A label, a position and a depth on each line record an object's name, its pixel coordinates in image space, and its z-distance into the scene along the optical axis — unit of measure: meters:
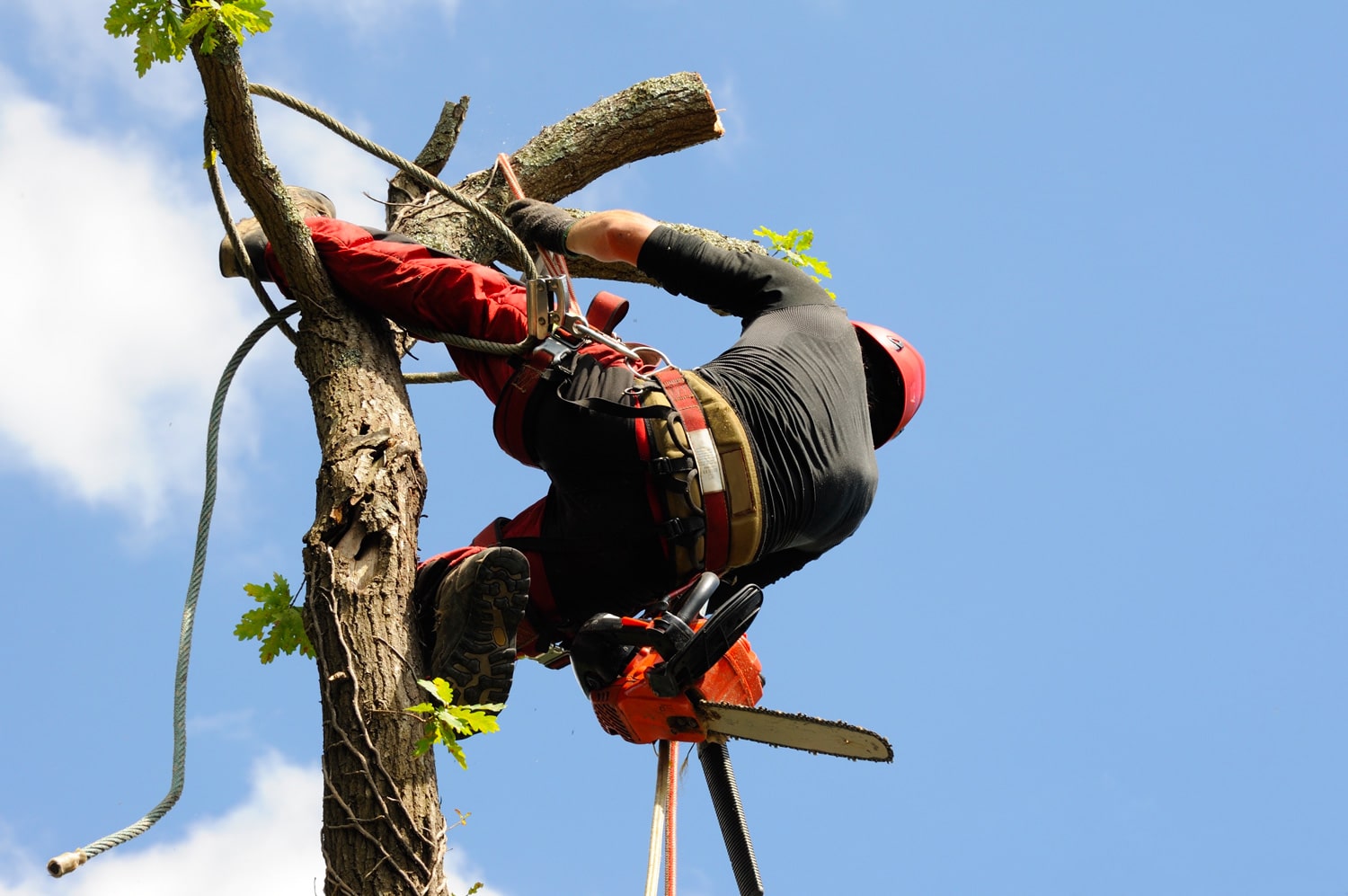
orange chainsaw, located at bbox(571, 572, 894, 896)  6.48
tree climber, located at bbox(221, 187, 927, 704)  6.85
